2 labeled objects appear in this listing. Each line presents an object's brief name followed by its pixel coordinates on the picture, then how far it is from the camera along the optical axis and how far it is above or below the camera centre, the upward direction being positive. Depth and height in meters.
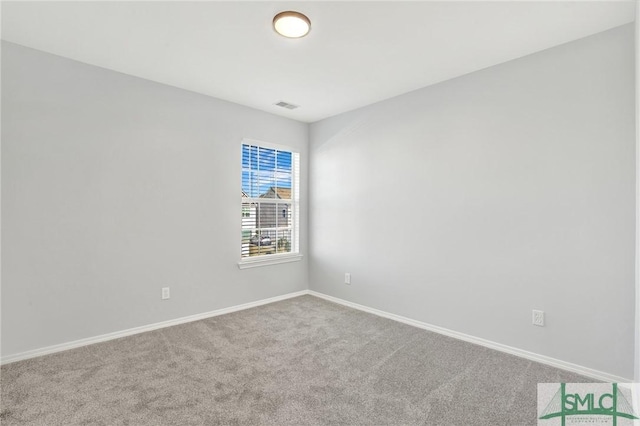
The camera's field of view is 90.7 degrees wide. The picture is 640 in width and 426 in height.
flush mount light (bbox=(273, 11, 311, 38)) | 2.11 +1.30
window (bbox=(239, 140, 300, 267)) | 4.02 +0.10
